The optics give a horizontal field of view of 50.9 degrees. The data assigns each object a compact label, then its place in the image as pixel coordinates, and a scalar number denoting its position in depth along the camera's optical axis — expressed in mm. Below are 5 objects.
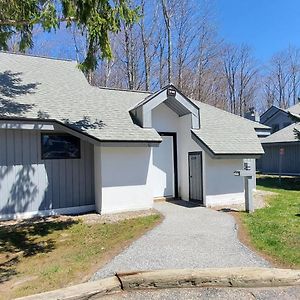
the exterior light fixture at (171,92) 11570
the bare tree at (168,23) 27319
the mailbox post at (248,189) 10219
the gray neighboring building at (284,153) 24109
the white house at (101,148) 9789
